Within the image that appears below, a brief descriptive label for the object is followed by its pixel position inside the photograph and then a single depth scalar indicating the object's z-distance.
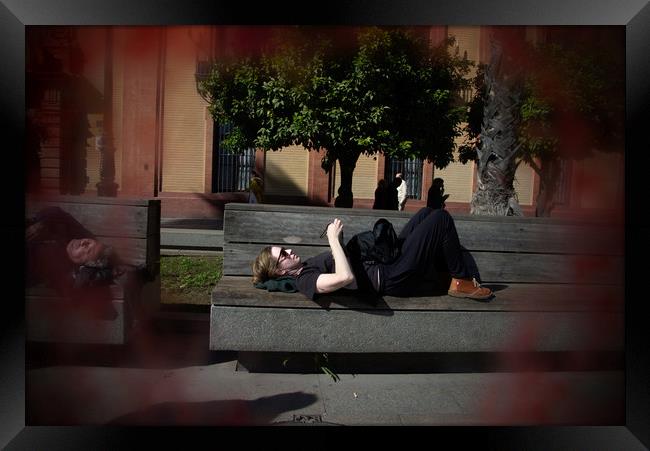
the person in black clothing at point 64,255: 3.12
